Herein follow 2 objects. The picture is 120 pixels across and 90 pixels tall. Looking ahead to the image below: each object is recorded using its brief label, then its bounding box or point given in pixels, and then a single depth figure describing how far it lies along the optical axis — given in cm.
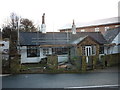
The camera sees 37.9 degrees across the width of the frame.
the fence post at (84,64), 1550
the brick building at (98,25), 4889
